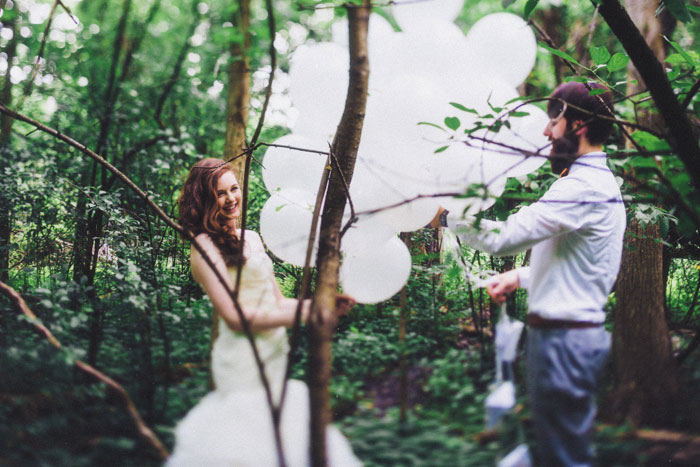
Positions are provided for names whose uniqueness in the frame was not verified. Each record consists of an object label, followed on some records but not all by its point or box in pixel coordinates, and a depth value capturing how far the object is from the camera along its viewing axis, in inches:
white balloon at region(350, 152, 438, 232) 66.7
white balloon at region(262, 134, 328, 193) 77.9
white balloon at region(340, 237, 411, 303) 68.9
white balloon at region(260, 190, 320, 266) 72.8
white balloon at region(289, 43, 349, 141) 73.5
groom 53.9
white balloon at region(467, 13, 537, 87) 71.4
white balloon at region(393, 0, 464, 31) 68.7
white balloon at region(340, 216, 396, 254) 67.1
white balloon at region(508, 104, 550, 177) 70.6
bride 55.0
